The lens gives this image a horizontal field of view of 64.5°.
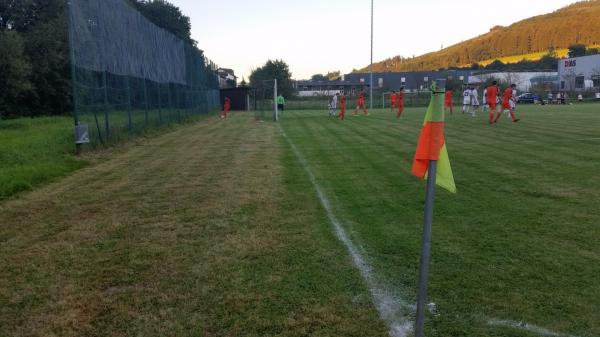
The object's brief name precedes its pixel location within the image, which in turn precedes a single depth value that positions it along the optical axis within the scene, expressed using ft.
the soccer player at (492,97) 71.82
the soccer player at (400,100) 95.67
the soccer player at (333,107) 108.29
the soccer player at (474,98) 97.22
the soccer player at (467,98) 104.63
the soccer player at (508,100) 71.87
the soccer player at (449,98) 102.01
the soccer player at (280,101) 113.70
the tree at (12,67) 97.91
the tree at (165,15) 223.51
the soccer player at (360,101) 111.07
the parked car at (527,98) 190.09
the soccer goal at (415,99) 184.70
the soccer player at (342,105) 93.53
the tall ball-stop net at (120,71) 45.52
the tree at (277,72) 253.03
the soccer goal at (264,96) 99.08
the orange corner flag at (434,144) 9.62
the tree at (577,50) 392.68
